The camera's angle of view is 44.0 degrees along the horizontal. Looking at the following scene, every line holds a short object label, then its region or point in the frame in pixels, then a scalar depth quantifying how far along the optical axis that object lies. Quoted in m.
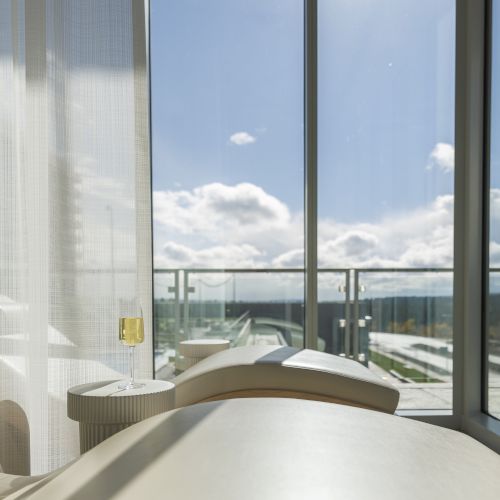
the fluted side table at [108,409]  1.86
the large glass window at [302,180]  3.79
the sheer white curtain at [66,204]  3.02
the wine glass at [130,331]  2.04
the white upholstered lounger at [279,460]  0.87
